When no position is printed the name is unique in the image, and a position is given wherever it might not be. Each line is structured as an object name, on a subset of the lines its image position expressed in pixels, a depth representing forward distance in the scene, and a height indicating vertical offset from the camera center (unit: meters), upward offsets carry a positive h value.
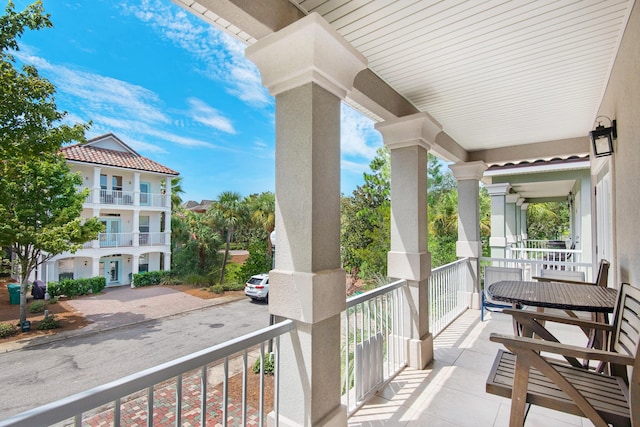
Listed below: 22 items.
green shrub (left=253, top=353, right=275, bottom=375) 5.67 -2.97
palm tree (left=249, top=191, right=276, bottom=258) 18.47 +0.64
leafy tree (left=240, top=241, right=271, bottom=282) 17.95 -2.23
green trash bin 12.31 -2.85
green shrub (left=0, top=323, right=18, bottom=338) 10.03 -3.61
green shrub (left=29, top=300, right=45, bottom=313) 12.10 -3.40
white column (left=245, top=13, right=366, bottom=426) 1.59 +0.05
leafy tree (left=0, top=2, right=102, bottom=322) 6.04 +1.58
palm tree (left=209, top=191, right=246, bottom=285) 18.55 +0.57
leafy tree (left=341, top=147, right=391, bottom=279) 11.24 +0.00
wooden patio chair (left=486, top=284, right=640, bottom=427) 1.29 -0.81
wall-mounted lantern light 2.51 +0.74
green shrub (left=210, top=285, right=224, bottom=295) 16.95 -3.71
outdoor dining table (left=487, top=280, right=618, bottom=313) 2.08 -0.57
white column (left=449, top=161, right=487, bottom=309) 4.91 +0.06
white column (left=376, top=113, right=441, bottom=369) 2.92 +0.02
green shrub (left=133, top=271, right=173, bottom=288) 17.69 -3.25
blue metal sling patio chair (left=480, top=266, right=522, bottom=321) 4.27 -0.79
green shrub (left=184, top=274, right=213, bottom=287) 18.50 -3.47
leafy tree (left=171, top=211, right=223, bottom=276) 18.97 -1.72
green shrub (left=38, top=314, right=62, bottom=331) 10.79 -3.61
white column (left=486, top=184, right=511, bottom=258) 7.47 +0.15
